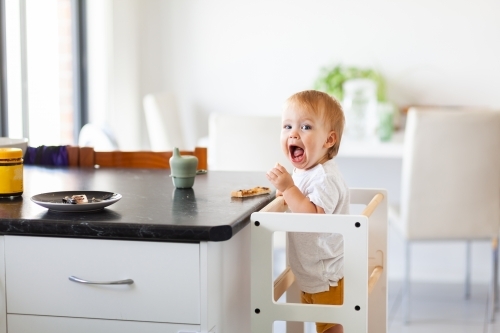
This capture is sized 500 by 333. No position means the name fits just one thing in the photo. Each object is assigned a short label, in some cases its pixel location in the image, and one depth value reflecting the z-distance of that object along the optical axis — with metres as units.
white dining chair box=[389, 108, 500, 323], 3.97
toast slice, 2.64
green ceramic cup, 2.74
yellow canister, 2.58
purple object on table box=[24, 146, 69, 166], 3.17
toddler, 2.57
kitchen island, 2.28
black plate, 2.38
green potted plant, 5.11
